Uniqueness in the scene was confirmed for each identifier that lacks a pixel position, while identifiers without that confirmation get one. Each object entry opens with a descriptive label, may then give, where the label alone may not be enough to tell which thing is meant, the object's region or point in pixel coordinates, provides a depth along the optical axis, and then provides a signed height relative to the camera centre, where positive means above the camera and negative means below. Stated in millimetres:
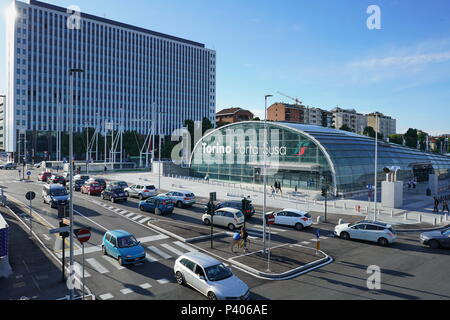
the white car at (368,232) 21078 -4962
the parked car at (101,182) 40944 -3188
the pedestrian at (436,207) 31706 -4783
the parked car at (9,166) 78950 -2178
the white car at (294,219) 24788 -4752
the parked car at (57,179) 46322 -3131
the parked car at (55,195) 30709 -3754
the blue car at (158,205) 28753 -4265
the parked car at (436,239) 20328 -5127
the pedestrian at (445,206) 31488 -4689
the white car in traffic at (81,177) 49016 -3075
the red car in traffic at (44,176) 53791 -3120
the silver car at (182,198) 33031 -4146
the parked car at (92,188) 39719 -3861
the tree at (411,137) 138762 +9213
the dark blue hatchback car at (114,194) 34438 -3977
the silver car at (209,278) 12219 -4870
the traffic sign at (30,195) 22997 -2700
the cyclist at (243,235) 18938 -4522
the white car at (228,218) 24281 -4606
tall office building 107188 +33584
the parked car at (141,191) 36812 -3857
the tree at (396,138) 126000 +7948
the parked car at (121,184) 43603 -3584
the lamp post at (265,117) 18508 +2529
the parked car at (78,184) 43141 -3644
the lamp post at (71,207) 13945 -2203
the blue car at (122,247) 16359 -4725
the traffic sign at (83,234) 13281 -3206
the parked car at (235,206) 27750 -4173
